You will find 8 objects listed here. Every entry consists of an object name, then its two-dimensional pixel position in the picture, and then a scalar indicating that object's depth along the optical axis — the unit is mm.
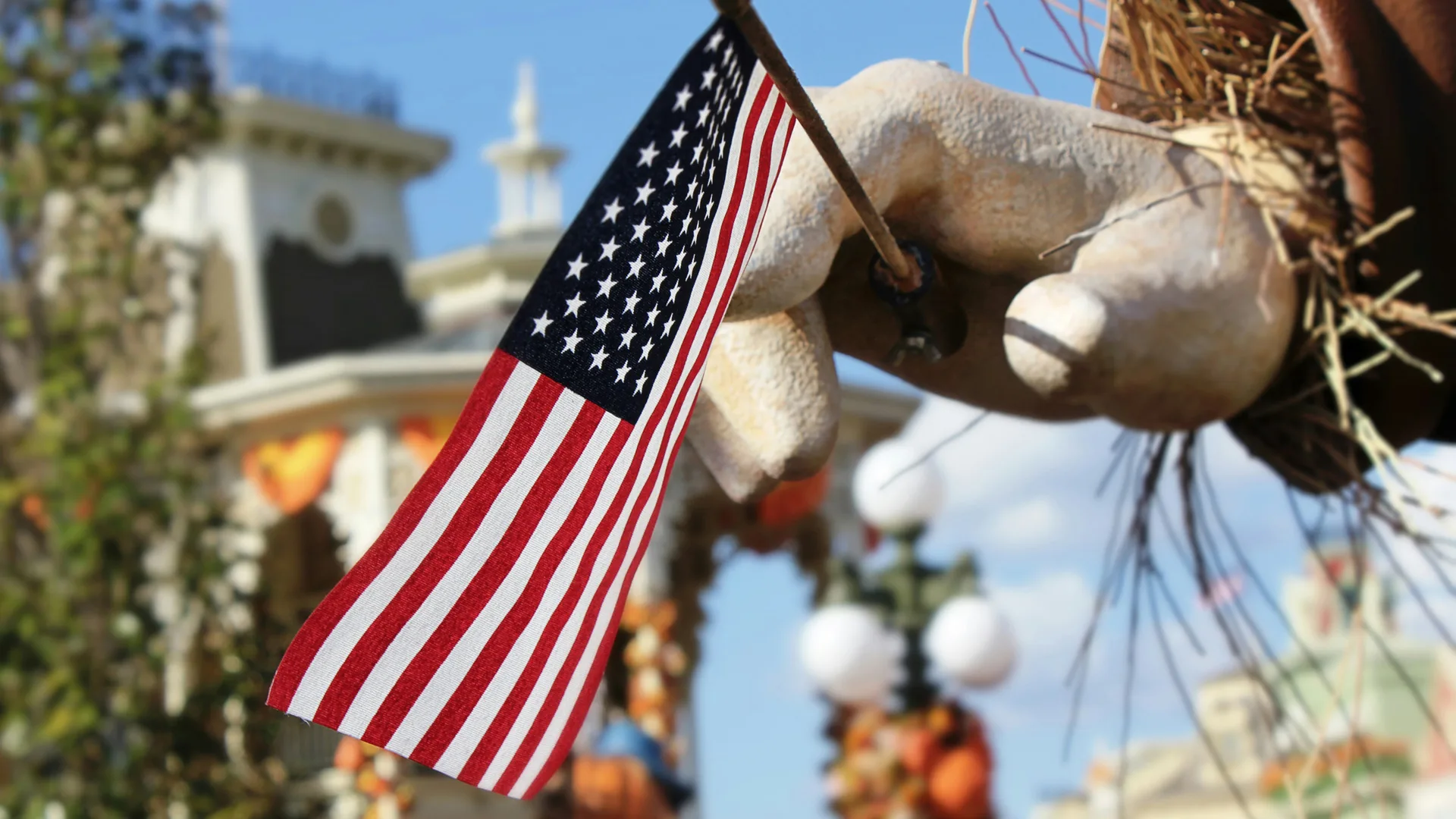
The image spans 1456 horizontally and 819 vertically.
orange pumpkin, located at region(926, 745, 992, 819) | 6855
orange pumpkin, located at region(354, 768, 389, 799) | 4975
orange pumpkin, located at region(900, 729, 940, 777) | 6840
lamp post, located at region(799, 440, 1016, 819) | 6684
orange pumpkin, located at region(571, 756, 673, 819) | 7258
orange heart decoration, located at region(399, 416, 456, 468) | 11672
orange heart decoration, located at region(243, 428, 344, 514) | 12039
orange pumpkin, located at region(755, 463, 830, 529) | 12328
